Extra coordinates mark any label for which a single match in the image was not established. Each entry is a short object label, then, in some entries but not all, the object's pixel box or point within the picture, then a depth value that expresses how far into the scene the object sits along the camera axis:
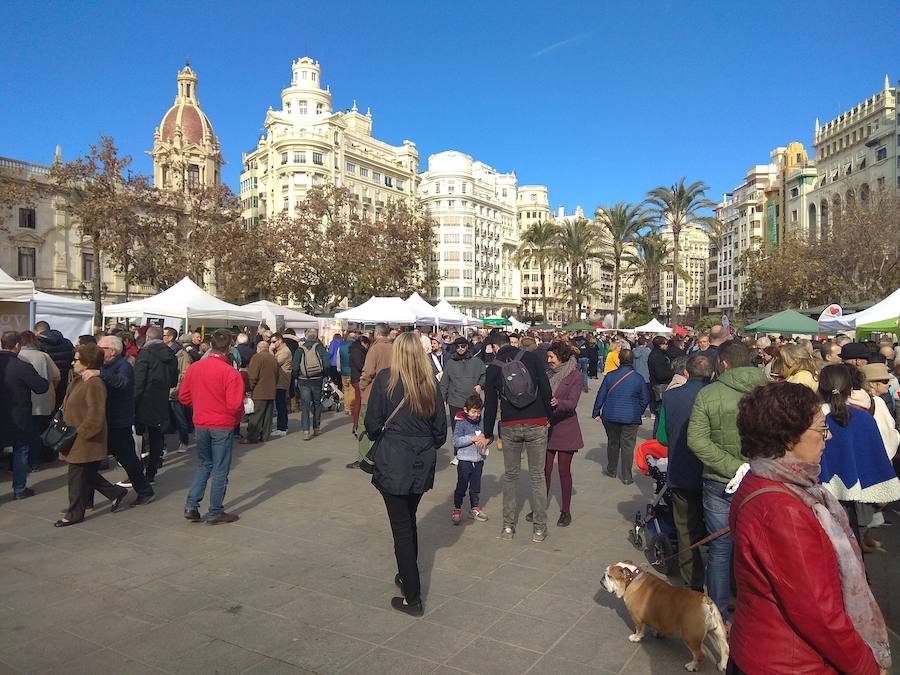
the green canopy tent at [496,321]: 35.23
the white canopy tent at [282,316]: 19.31
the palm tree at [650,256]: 43.30
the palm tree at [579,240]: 49.50
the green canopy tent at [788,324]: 18.86
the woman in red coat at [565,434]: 6.22
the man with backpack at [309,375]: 11.05
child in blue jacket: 6.30
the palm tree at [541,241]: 59.31
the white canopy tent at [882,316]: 12.62
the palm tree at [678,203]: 36.81
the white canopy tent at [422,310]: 21.17
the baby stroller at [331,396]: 15.50
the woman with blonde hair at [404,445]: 4.11
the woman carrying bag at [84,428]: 6.06
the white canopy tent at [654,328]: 29.96
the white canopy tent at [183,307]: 15.27
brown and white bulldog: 3.44
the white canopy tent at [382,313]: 19.67
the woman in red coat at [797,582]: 1.74
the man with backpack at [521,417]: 5.57
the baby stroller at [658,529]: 5.01
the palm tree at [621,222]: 40.84
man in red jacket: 6.04
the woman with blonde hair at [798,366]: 5.98
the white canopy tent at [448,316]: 22.20
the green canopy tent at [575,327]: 37.29
